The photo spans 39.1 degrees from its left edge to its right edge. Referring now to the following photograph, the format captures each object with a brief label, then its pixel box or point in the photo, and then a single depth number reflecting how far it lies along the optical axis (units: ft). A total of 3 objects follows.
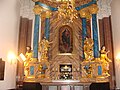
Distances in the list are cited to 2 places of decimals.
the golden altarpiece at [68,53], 31.09
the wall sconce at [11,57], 27.15
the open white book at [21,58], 30.17
